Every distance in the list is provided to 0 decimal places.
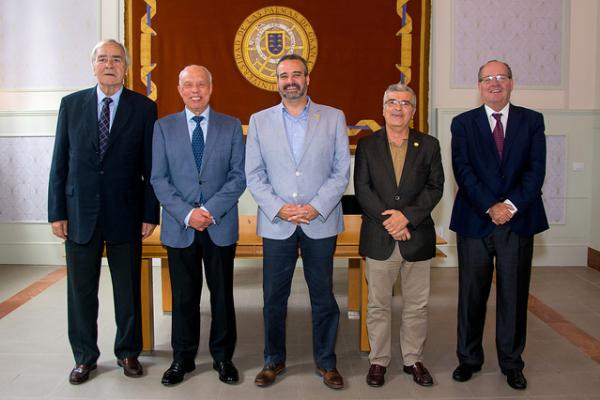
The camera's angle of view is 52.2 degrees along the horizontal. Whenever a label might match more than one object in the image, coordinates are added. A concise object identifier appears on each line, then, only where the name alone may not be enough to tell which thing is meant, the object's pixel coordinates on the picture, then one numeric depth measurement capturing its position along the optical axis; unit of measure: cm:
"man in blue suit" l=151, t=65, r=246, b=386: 309
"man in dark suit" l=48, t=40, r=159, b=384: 313
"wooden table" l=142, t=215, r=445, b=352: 363
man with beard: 301
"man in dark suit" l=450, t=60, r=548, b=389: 311
